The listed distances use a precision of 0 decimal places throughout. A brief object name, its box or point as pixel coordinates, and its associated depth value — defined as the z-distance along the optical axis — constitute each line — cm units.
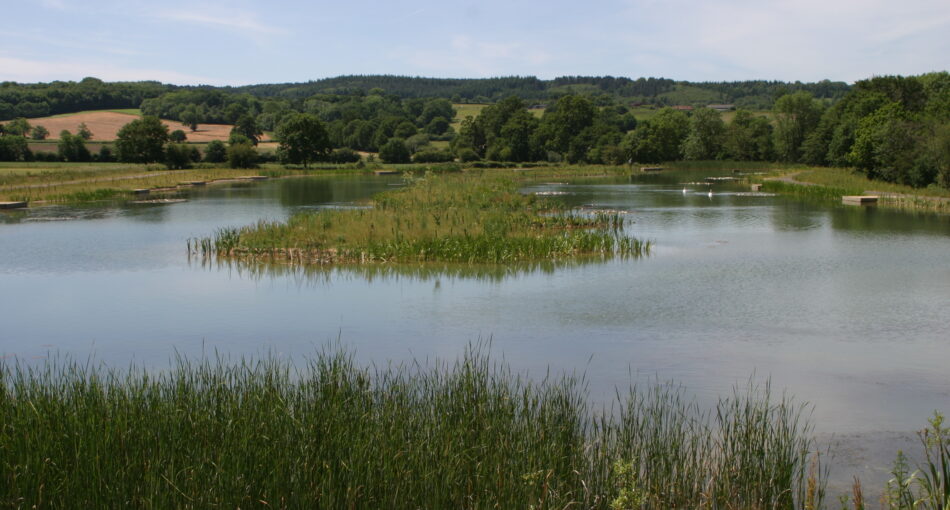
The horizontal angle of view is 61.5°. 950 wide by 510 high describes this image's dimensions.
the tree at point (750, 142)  9069
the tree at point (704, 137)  9606
